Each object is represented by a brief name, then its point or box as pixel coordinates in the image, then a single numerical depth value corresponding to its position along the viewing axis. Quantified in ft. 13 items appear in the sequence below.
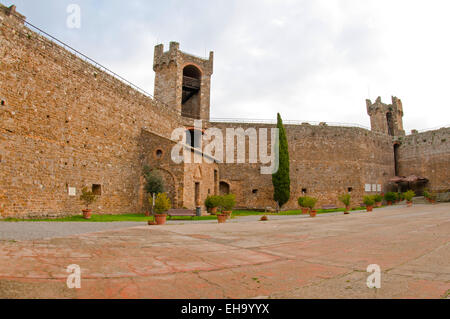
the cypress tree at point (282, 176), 81.15
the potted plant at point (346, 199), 62.25
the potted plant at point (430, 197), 78.89
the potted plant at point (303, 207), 60.72
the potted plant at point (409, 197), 72.83
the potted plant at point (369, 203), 60.96
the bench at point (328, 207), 72.79
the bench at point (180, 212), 45.82
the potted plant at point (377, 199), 77.06
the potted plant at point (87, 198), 40.78
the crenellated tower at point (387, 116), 120.78
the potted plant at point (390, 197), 82.89
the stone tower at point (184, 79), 84.06
